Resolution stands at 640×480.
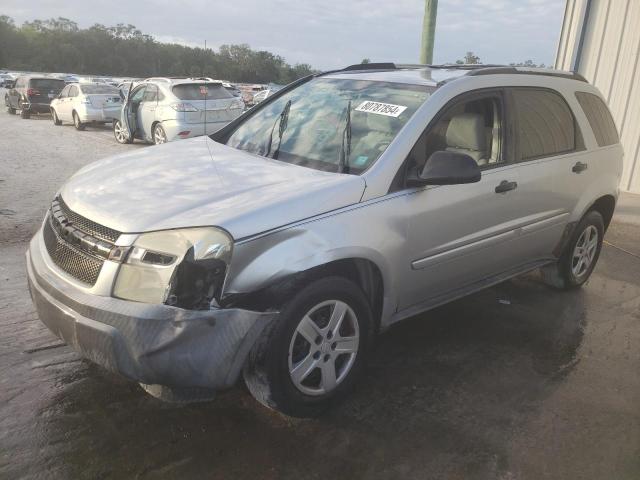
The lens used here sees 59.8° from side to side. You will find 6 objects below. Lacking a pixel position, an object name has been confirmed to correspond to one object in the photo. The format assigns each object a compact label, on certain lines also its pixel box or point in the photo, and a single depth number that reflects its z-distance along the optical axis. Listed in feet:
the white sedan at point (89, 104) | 58.08
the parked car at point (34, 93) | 73.20
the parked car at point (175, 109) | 41.27
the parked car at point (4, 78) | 161.47
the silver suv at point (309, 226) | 8.08
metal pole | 27.66
